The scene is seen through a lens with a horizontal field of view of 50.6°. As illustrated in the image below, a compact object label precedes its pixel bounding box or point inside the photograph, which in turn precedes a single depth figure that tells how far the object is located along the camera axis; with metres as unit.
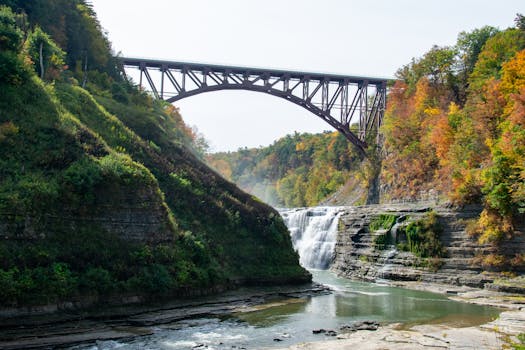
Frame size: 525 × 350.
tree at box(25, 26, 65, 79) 32.81
